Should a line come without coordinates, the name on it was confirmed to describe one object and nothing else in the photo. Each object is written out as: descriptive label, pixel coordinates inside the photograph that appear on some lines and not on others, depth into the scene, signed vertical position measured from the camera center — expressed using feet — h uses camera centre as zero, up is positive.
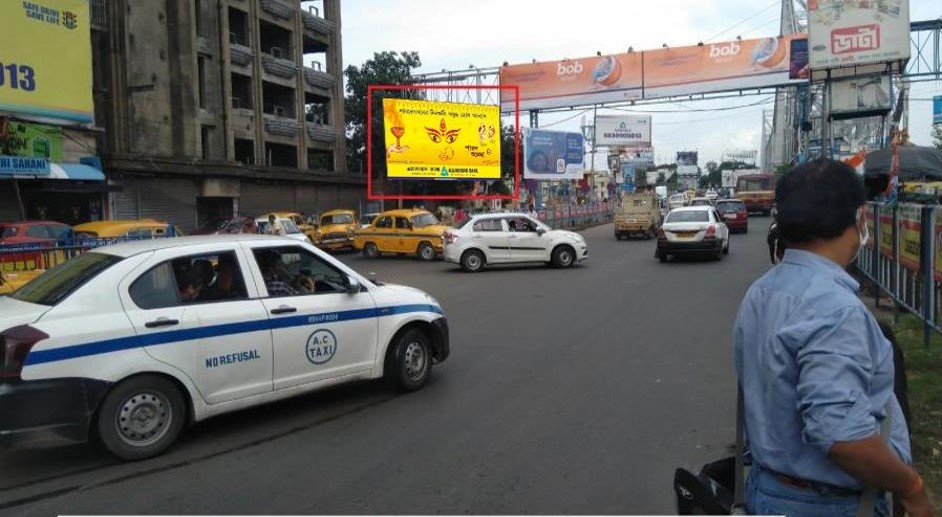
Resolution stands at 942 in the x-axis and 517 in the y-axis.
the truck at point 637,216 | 101.96 -1.77
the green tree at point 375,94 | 152.66 +25.05
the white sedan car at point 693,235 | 64.03 -2.88
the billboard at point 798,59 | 110.73 +21.88
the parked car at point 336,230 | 90.27 -2.63
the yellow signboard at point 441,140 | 96.32 +9.33
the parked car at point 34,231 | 56.55 -1.26
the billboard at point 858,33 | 58.23 +13.47
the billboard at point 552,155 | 144.46 +10.55
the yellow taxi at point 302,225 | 90.23 -1.95
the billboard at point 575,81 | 135.44 +23.99
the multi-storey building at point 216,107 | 96.43 +16.68
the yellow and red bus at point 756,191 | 149.79 +2.13
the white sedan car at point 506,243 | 62.95 -3.23
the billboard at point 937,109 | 133.96 +16.88
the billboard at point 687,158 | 474.49 +29.25
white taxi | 15.69 -3.06
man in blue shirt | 6.07 -1.52
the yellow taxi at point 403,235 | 77.51 -2.91
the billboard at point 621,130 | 224.33 +22.94
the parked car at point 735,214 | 102.68 -1.75
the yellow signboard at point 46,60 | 50.85 +11.49
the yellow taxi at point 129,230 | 55.21 -1.28
